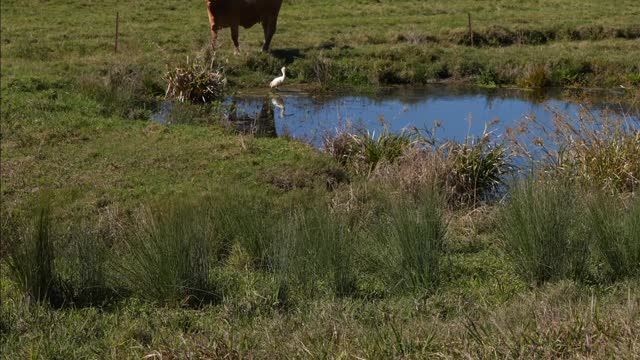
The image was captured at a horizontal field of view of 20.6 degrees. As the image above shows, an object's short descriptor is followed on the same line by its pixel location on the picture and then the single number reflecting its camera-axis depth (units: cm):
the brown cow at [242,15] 3919
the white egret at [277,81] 3496
